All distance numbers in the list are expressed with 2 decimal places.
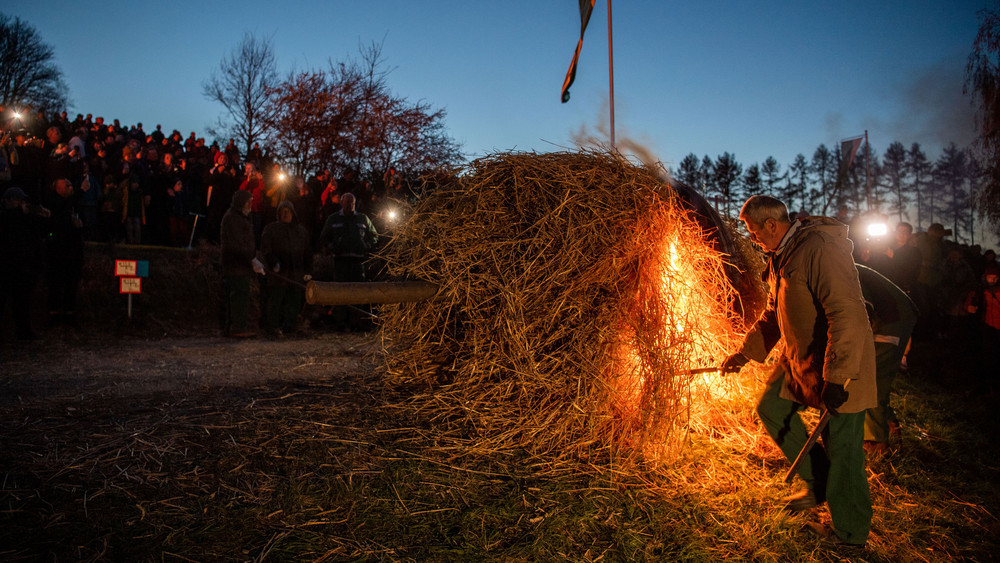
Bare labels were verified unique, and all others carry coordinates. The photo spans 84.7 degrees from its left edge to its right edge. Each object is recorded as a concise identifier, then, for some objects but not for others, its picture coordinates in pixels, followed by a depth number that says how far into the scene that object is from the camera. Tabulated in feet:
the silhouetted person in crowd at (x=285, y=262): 29.48
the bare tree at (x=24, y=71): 119.34
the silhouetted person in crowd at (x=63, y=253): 27.17
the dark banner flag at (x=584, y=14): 26.73
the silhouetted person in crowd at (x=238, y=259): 27.17
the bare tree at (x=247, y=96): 75.56
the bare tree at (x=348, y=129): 57.31
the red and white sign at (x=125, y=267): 28.40
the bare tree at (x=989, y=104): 43.42
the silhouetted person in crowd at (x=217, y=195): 40.16
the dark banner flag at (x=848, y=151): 84.58
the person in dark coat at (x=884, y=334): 13.61
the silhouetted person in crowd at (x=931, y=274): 34.47
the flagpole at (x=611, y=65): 21.15
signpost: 28.53
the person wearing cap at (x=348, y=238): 30.53
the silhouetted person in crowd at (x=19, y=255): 24.45
